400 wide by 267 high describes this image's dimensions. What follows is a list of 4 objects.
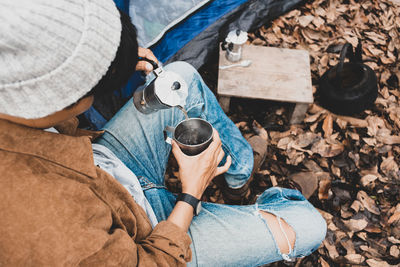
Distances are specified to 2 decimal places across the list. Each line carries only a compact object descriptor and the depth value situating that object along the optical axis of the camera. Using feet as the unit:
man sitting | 2.37
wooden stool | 7.55
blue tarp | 7.39
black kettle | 7.55
